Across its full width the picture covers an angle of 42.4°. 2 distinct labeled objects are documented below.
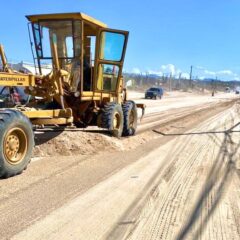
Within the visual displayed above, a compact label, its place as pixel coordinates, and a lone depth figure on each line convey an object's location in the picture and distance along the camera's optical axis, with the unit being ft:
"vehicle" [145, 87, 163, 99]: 111.64
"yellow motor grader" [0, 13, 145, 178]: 17.89
